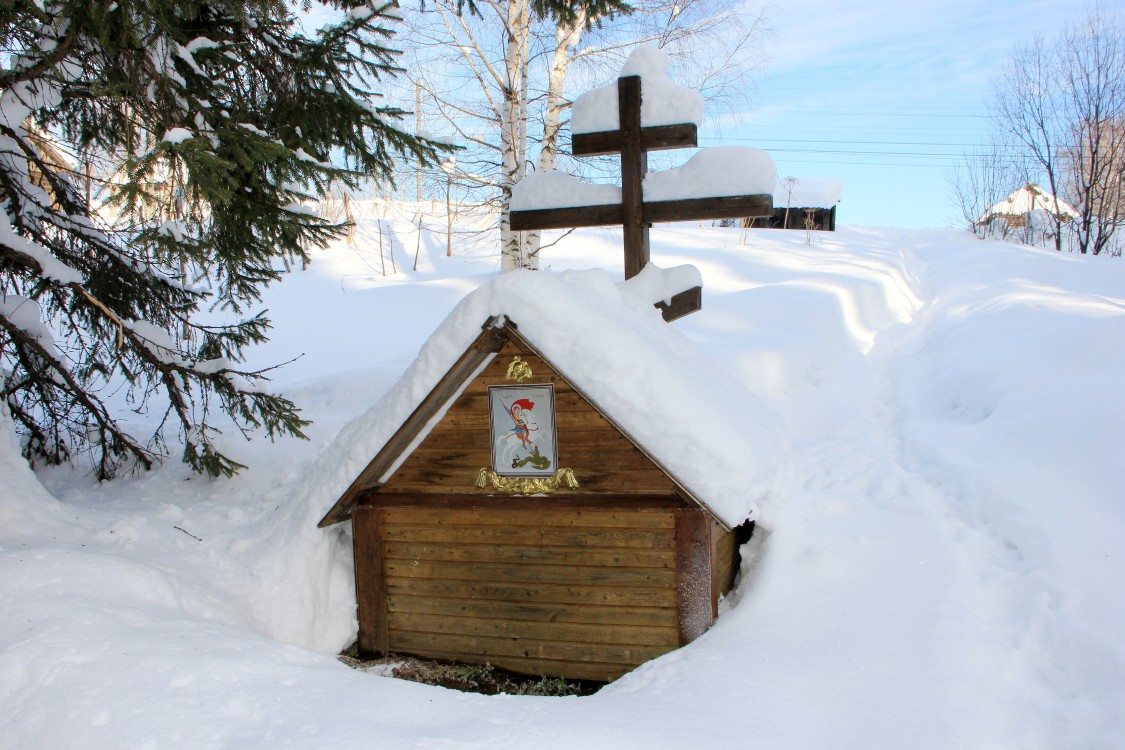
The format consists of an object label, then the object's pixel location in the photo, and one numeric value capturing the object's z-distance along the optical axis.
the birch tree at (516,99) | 10.04
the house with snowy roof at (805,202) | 43.28
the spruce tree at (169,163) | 4.84
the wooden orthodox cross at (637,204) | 5.12
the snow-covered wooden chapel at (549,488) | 4.03
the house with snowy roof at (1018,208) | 30.15
